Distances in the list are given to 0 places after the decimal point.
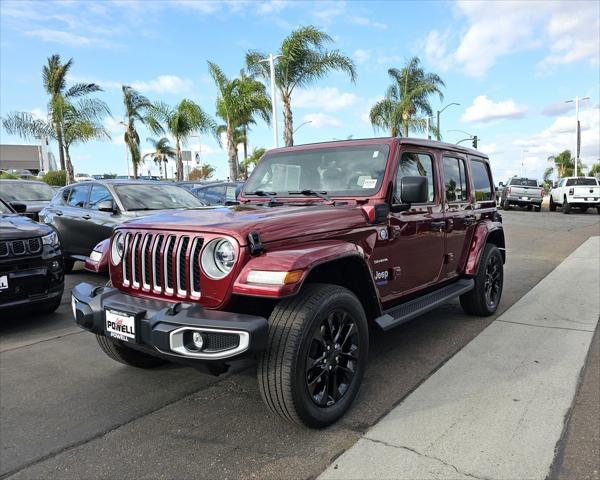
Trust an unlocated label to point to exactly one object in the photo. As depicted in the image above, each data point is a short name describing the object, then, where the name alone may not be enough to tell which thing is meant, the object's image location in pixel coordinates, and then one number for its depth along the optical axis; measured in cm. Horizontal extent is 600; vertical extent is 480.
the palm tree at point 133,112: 3155
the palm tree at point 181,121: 2770
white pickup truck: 2189
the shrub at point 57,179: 3124
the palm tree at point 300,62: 2156
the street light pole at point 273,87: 2162
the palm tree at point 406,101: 3105
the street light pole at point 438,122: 3319
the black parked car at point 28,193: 1119
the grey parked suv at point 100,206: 704
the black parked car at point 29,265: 467
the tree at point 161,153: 5042
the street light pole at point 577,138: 4400
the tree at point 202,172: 7300
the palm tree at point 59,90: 2275
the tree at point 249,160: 4467
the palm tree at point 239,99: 2416
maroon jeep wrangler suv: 260
